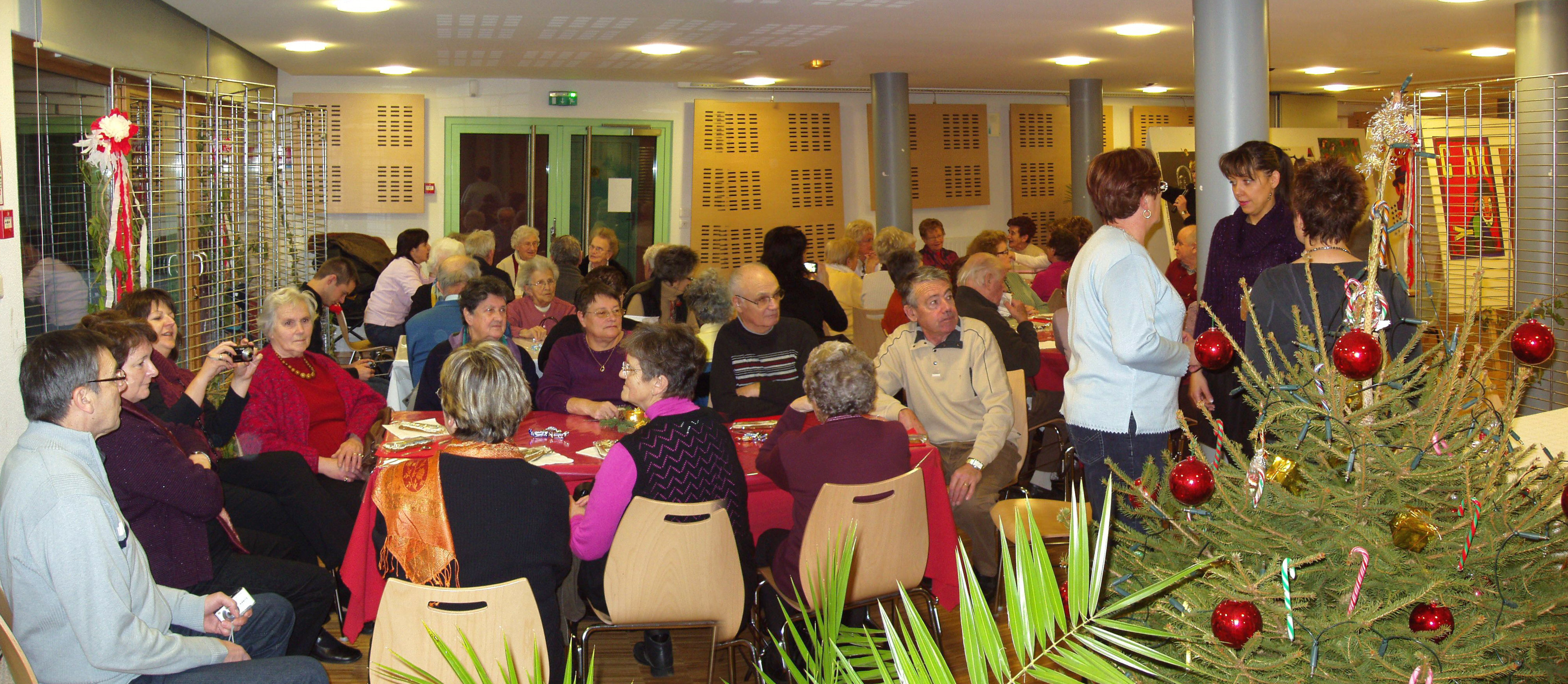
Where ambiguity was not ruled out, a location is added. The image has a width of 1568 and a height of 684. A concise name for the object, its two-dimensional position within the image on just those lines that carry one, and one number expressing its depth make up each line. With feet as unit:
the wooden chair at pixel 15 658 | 7.02
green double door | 36.50
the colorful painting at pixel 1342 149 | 38.88
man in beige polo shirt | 13.87
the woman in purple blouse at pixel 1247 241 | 12.14
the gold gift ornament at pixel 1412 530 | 5.34
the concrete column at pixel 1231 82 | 16.74
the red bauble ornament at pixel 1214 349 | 7.25
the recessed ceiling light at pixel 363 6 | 20.90
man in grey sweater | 7.70
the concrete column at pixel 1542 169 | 19.84
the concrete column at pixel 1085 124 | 39.55
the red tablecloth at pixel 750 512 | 10.93
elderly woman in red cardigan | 13.88
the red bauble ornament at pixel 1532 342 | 6.06
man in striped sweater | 15.15
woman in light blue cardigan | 10.02
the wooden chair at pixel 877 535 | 10.01
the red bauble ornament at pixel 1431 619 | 5.31
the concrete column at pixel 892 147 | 35.83
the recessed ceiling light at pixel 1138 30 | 26.11
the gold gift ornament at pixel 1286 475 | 5.86
